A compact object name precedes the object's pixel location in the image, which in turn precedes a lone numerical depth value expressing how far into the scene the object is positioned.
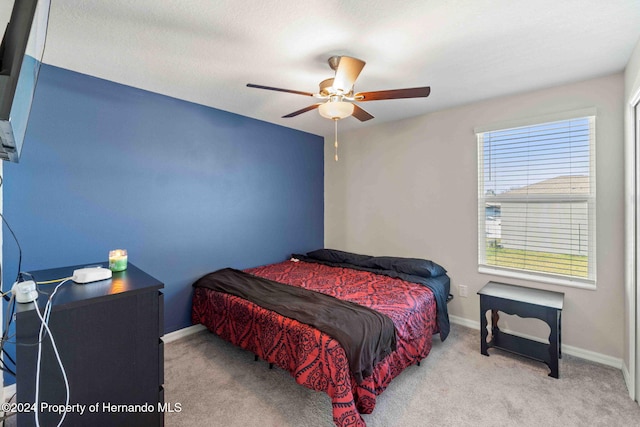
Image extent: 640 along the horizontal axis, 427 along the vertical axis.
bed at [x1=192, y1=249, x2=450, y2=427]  1.68
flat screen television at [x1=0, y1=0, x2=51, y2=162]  0.74
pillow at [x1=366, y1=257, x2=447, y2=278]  2.96
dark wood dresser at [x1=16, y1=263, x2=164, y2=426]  0.99
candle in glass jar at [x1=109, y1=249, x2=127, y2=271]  1.57
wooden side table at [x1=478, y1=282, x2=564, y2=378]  2.20
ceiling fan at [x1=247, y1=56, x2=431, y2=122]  1.90
